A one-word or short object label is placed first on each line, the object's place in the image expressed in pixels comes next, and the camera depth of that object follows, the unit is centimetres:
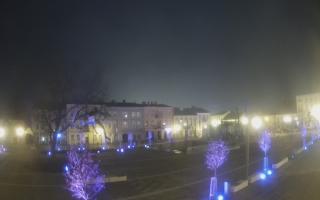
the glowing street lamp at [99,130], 8910
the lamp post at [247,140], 2414
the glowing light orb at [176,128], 11375
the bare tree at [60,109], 5462
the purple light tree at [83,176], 1998
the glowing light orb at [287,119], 13358
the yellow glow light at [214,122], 13955
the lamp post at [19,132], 8649
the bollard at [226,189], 2153
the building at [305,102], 12911
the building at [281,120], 13076
